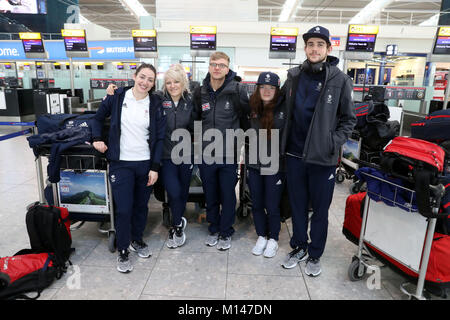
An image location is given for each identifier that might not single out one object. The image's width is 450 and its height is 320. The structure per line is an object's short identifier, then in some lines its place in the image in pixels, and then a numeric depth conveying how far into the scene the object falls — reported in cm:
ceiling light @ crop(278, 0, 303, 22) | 1513
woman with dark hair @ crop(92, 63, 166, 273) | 243
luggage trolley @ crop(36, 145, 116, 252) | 276
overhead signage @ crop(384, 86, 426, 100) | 881
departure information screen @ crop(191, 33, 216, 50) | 702
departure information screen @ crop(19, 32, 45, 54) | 892
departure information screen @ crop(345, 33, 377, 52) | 637
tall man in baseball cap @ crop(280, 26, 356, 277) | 222
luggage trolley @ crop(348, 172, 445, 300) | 191
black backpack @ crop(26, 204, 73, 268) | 247
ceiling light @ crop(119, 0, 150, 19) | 1701
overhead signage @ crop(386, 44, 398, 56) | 1148
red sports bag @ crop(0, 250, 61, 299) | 217
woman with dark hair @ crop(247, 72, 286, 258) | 252
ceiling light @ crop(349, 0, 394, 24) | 1473
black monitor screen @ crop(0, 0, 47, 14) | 1167
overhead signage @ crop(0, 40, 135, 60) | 1272
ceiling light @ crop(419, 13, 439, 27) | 1809
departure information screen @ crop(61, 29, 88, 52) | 746
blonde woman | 264
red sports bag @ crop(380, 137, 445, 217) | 179
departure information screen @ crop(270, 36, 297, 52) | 762
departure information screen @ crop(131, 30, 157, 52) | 700
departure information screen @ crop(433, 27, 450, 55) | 543
